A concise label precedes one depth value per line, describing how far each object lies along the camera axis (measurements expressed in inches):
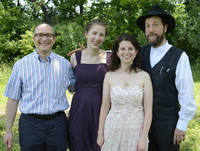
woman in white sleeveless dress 110.7
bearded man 114.1
